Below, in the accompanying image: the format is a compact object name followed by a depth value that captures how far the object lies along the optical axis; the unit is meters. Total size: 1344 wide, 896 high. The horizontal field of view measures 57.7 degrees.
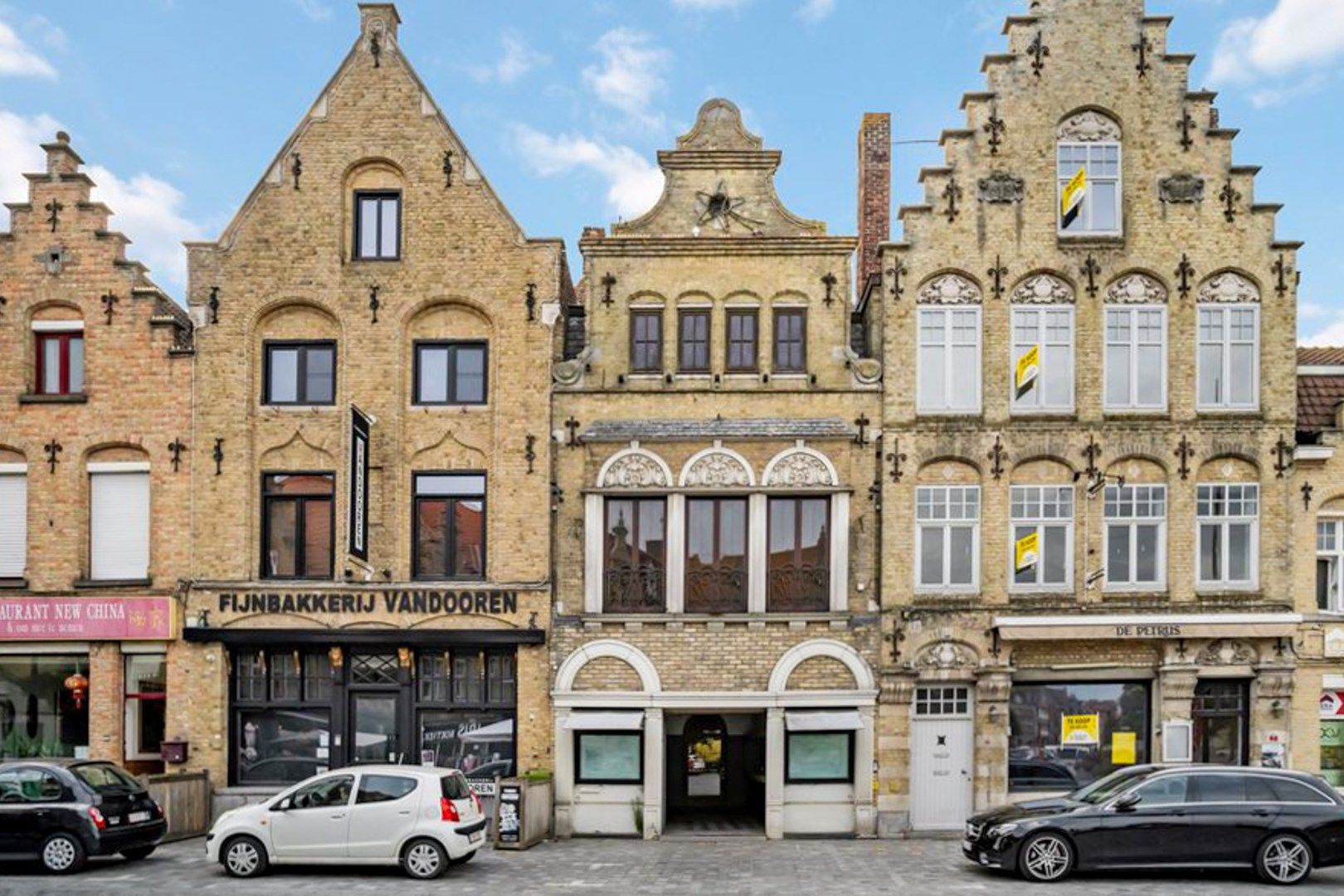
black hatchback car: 17.95
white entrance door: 22.39
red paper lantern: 22.88
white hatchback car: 17.52
